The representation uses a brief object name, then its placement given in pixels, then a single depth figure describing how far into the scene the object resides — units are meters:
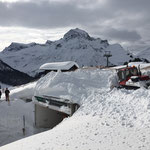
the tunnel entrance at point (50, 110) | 14.01
